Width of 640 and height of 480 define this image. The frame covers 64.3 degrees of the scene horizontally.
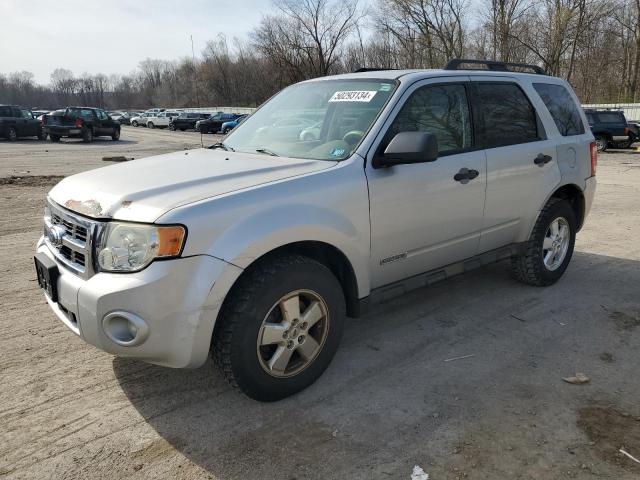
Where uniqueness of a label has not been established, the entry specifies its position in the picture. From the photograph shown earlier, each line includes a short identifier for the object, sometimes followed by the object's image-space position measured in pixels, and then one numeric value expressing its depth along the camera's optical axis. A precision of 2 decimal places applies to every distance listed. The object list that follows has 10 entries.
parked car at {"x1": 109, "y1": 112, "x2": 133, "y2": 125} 57.69
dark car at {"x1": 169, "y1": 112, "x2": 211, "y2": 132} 43.69
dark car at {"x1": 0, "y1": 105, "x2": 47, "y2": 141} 24.72
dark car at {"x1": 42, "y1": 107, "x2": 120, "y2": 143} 25.41
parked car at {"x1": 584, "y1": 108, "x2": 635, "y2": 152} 20.89
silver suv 2.51
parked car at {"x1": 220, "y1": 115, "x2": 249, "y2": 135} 32.52
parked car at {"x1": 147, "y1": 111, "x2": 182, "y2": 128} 48.38
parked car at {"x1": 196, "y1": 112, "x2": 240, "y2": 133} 36.72
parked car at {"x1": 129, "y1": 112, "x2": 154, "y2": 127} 51.54
